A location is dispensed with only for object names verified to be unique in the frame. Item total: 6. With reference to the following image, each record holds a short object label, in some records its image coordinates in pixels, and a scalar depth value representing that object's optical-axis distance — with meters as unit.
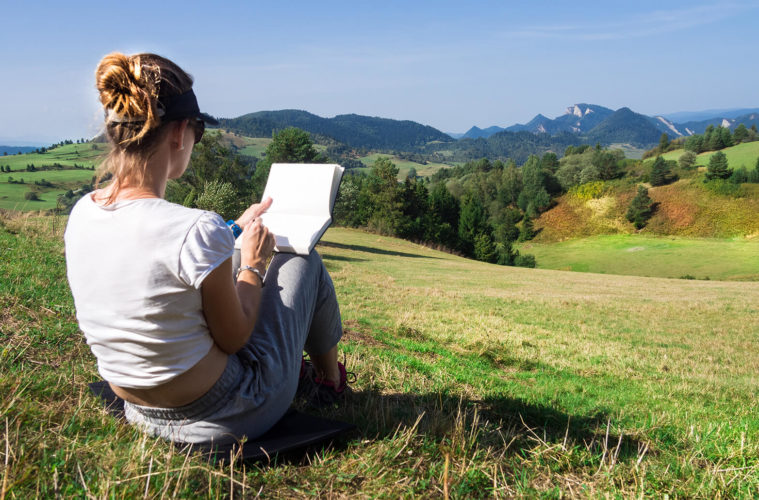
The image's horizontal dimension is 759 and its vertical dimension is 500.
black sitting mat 2.01
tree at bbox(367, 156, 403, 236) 59.16
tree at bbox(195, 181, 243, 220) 24.41
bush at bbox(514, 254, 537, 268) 60.42
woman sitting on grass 1.69
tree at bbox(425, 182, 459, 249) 61.58
